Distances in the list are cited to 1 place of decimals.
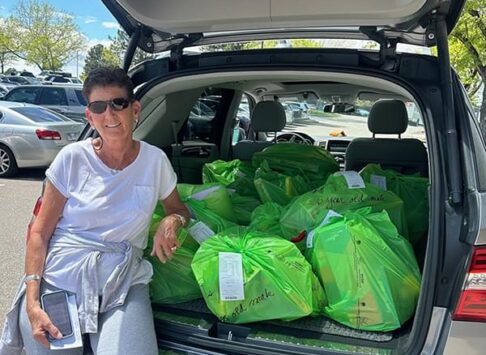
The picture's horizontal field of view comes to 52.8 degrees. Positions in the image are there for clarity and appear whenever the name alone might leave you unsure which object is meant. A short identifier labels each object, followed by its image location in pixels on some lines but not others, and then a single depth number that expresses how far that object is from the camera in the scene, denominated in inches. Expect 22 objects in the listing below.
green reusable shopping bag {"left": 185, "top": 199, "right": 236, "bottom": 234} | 89.1
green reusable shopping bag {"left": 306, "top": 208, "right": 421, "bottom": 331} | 69.0
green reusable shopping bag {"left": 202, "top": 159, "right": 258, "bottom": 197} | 120.6
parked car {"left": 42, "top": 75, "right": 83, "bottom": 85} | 1039.0
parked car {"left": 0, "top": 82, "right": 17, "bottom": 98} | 719.7
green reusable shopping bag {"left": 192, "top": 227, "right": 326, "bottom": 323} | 69.8
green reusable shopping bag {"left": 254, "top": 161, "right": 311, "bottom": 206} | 108.8
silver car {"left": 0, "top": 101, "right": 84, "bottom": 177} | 323.6
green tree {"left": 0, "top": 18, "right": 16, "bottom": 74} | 1550.7
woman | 69.8
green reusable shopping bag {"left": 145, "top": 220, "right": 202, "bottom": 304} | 80.3
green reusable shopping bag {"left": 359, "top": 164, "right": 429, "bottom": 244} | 95.7
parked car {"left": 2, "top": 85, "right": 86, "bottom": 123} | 479.2
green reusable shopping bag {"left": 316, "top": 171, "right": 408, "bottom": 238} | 89.7
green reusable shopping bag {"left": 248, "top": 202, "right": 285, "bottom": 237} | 89.2
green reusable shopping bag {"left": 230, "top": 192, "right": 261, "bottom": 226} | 103.1
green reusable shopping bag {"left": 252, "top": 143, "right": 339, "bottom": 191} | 131.8
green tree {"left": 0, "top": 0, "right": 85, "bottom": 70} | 1584.6
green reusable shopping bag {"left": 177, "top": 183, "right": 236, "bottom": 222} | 95.9
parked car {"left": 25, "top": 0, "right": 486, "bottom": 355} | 59.4
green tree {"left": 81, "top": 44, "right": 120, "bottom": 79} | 1643.7
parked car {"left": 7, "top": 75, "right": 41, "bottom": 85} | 1097.4
